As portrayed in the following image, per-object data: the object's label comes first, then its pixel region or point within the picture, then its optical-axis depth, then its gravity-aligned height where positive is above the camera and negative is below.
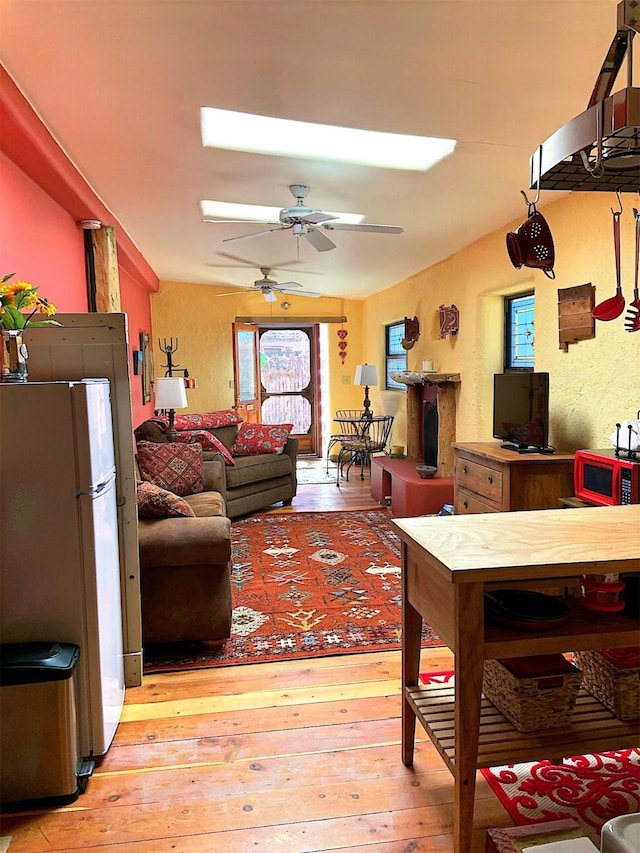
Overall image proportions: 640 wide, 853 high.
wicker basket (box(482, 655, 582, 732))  1.67 -0.93
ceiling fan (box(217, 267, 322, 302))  6.41 +1.13
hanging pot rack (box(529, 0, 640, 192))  1.14 +0.51
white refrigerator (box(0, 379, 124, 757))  1.93 -0.46
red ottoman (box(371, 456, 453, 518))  5.12 -0.98
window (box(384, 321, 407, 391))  7.50 +0.43
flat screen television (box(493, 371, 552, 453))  3.71 -0.20
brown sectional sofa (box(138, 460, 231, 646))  2.81 -0.94
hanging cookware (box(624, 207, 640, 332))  2.26 +0.24
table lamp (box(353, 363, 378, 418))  7.48 +0.13
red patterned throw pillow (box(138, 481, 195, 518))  3.07 -0.62
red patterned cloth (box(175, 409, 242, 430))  5.88 -0.33
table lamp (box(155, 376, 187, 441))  5.23 -0.04
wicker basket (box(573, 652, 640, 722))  1.75 -0.95
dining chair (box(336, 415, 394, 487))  7.30 -0.76
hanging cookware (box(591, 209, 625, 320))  2.30 +0.29
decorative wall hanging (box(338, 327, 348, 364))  8.94 +0.67
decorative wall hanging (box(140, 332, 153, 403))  6.59 +0.28
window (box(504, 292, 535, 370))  4.45 +0.40
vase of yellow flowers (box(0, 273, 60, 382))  2.02 +0.25
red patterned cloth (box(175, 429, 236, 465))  5.51 -0.48
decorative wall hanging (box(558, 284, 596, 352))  3.43 +0.41
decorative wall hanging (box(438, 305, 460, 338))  5.32 +0.60
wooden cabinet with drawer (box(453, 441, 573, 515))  3.45 -0.59
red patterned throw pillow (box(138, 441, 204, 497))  4.37 -0.59
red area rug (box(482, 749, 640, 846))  1.78 -1.34
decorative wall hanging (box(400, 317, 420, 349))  6.42 +0.59
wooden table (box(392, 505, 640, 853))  1.49 -0.63
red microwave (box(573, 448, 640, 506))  2.57 -0.47
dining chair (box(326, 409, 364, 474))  8.62 -0.48
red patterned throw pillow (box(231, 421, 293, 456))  6.04 -0.55
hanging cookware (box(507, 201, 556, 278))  1.74 +0.42
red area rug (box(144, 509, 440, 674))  2.93 -1.30
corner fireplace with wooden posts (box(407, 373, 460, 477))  5.41 -0.33
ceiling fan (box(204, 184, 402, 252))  3.61 +1.07
